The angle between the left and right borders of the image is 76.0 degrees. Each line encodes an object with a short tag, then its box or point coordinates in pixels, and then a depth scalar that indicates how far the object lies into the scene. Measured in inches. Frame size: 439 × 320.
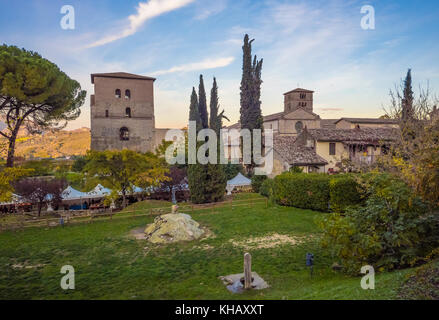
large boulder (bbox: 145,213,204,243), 502.6
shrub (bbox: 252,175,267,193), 1112.5
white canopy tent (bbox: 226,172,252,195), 1130.8
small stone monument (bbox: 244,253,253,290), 304.8
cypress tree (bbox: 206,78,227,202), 855.7
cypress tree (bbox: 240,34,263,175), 1299.2
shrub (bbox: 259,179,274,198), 982.6
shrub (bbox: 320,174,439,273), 314.8
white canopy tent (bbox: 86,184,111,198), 919.7
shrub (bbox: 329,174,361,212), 635.5
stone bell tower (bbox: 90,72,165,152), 1669.5
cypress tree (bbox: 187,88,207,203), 850.8
